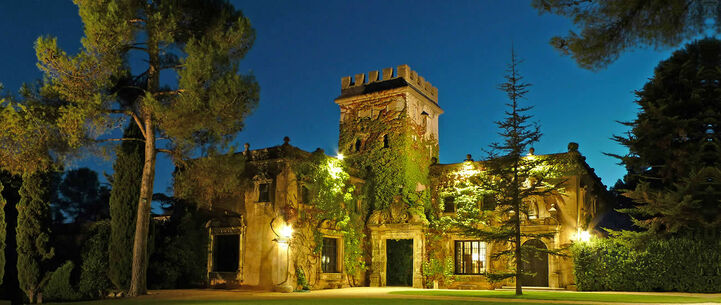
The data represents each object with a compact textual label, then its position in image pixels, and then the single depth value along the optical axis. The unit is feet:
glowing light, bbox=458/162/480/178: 81.46
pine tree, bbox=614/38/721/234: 61.16
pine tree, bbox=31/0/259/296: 54.65
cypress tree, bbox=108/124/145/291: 60.44
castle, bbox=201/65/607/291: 71.46
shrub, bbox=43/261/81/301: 55.62
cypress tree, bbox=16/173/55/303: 55.31
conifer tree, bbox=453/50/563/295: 59.11
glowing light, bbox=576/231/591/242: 73.97
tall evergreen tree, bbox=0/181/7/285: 57.26
